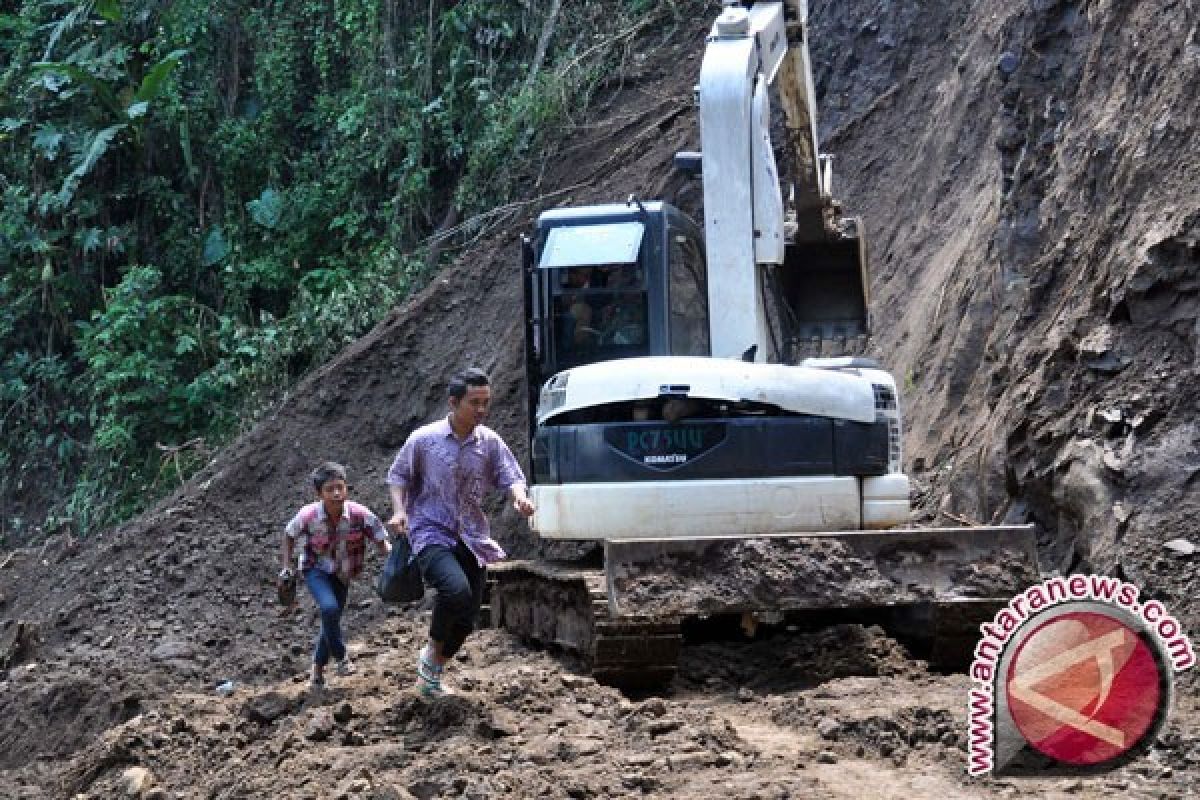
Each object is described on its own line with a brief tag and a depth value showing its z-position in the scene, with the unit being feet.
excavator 33.22
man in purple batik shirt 31.42
